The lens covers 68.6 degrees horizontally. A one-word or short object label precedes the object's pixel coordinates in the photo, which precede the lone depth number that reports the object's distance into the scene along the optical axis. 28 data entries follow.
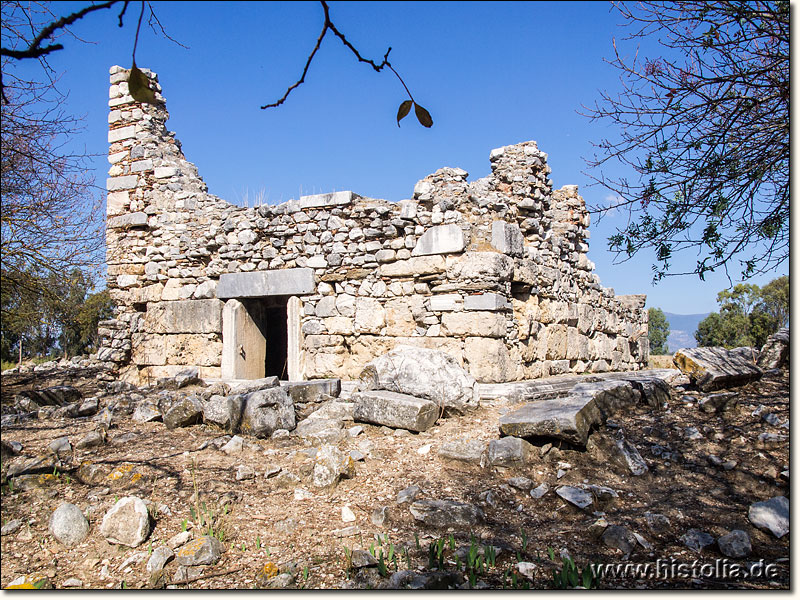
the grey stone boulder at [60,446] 5.03
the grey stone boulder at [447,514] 3.95
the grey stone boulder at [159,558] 3.42
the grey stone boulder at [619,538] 3.61
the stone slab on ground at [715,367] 6.50
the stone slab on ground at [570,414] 5.02
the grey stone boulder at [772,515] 3.81
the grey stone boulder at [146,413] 6.25
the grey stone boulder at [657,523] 3.86
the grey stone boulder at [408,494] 4.35
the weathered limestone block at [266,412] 5.79
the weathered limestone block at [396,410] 5.80
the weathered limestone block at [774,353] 7.43
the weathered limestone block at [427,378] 6.23
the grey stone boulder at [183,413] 6.02
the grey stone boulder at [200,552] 3.47
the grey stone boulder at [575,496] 4.24
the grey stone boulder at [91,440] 5.22
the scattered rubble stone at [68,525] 3.72
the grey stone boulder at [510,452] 4.93
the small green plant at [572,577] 3.06
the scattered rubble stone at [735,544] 3.52
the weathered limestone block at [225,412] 5.87
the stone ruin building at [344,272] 7.29
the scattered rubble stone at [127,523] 3.70
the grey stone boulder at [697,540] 3.64
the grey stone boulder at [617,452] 4.84
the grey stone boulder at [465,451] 5.05
